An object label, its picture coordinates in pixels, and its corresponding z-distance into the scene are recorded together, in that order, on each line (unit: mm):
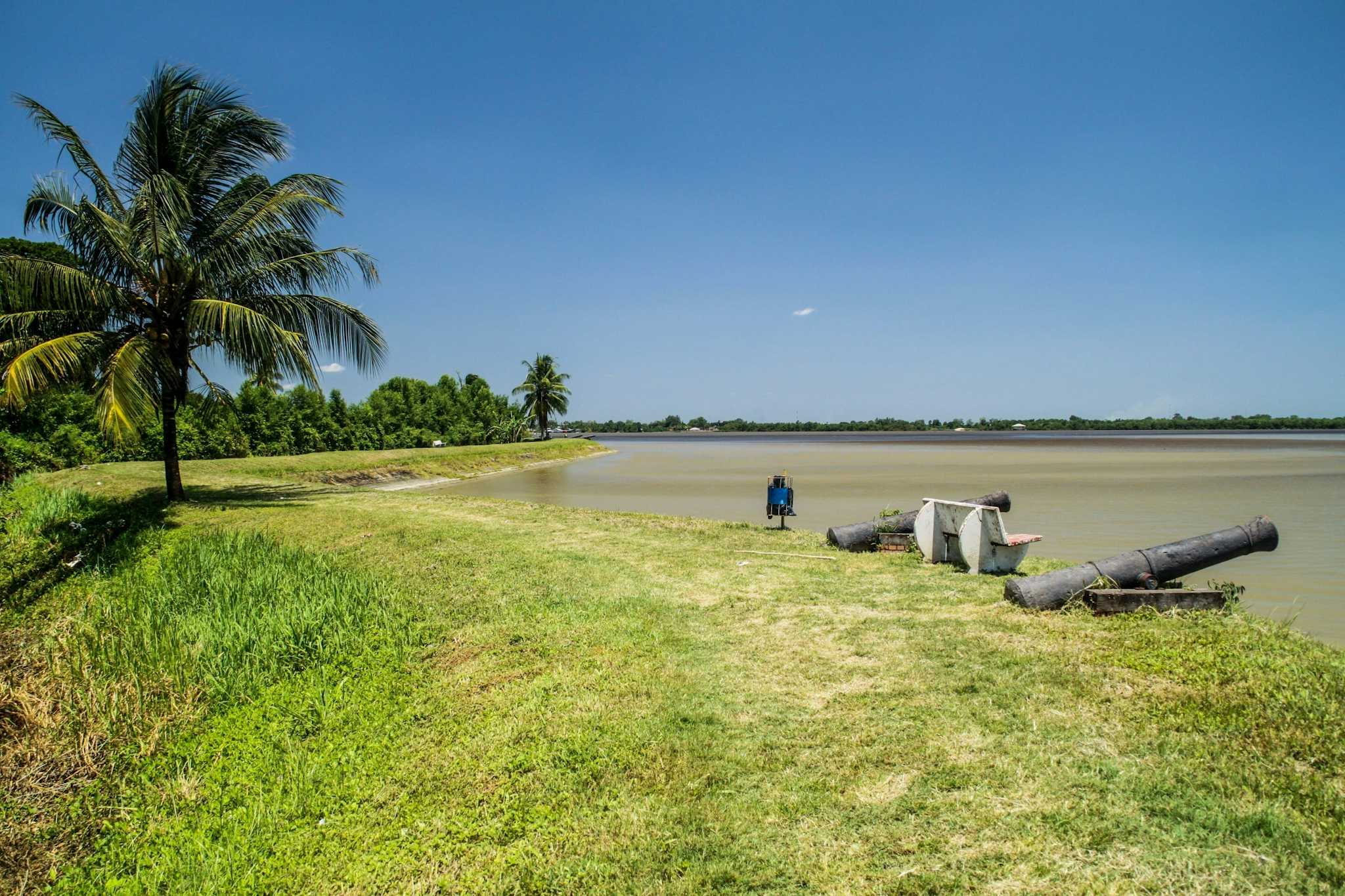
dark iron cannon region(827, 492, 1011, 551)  9688
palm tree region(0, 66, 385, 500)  9938
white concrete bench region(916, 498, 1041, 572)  7832
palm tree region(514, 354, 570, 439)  56469
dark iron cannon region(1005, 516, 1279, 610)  6051
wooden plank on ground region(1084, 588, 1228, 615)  5645
